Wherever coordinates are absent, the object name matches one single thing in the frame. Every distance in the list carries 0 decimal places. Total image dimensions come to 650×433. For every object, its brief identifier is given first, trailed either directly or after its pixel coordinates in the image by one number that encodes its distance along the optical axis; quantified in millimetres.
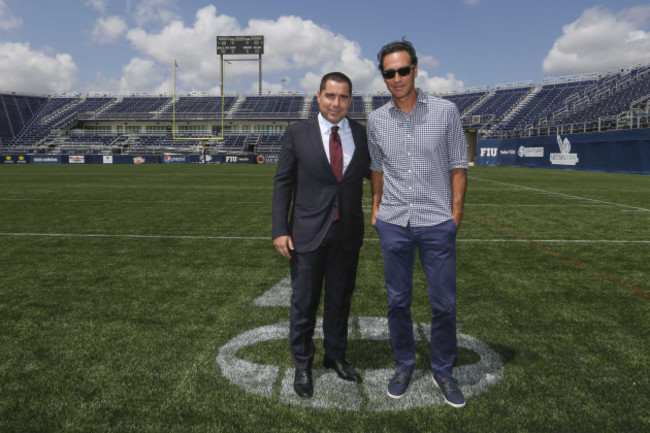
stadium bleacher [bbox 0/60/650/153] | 55219
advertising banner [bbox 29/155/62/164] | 50500
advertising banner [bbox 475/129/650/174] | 25266
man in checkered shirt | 2564
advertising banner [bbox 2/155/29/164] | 50188
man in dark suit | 2639
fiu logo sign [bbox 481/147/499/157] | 41866
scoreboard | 62938
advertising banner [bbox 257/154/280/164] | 51969
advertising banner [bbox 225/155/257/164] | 51188
